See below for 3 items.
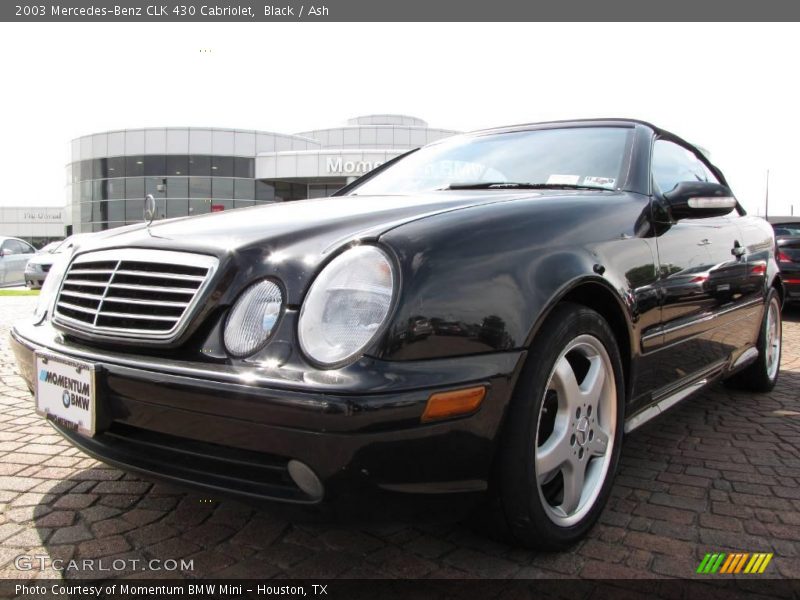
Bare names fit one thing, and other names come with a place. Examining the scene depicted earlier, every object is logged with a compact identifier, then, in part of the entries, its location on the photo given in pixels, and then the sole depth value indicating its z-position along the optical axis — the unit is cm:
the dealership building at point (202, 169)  3416
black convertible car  151
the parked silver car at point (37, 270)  1377
